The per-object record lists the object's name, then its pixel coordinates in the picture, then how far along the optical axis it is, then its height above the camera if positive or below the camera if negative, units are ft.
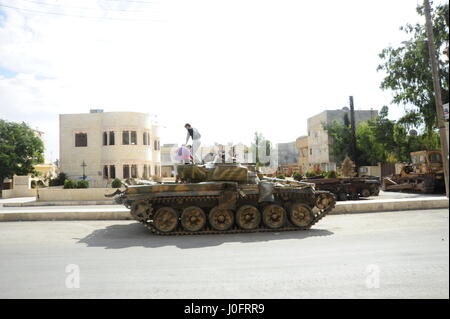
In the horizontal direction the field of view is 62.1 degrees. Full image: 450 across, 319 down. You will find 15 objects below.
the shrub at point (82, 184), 88.79 -0.80
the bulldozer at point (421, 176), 68.80 -1.41
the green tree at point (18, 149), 112.06 +10.34
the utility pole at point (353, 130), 95.03 +10.33
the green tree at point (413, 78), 75.61 +19.37
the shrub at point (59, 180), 107.76 +0.42
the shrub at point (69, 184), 87.86 -0.72
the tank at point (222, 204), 31.24 -2.43
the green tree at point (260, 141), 186.54 +17.16
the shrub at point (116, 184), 87.51 -1.06
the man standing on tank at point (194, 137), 31.73 +3.47
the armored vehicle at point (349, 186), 60.85 -2.44
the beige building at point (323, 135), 162.20 +17.31
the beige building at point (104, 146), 111.24 +10.19
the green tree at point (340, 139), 138.62 +12.29
